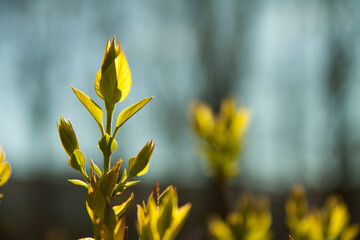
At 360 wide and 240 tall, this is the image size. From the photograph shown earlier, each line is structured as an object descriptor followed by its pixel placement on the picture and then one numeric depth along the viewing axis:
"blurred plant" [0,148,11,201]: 0.32
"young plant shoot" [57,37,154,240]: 0.29
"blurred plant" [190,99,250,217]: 0.60
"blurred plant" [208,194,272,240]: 0.52
